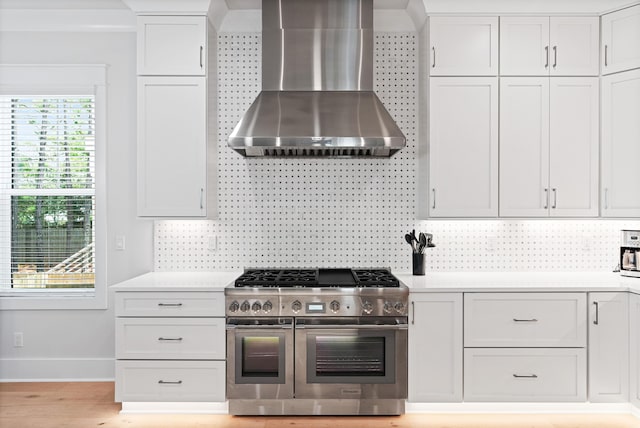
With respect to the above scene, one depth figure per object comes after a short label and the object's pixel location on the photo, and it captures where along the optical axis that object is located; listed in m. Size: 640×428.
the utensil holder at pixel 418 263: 3.59
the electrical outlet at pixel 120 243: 3.84
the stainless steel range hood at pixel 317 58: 3.34
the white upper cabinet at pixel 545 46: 3.43
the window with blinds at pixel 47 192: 3.87
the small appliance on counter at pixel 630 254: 3.48
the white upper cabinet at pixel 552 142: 3.43
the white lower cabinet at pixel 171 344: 3.15
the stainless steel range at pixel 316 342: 3.12
